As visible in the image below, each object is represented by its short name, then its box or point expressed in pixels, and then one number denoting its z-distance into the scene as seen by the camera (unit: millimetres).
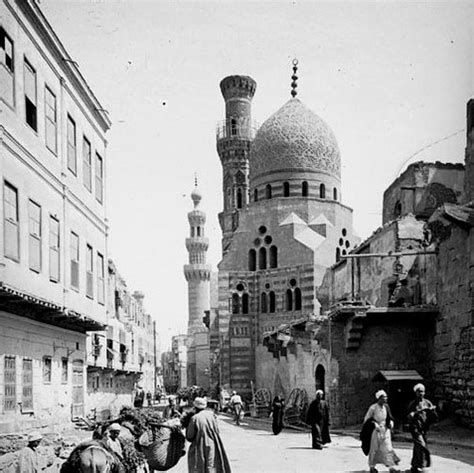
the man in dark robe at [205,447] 7812
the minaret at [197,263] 74625
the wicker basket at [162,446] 7828
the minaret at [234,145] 51281
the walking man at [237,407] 24172
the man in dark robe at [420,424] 9820
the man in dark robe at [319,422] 14047
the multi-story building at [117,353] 24578
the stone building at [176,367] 92812
